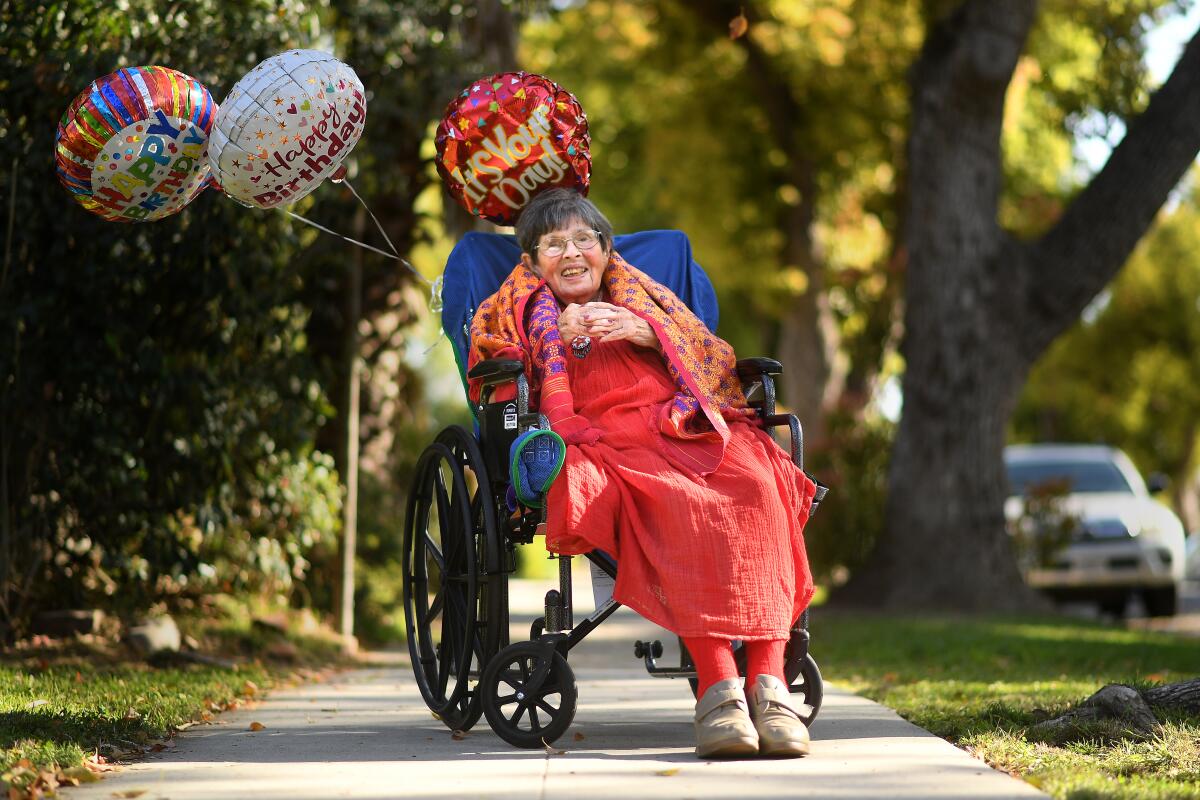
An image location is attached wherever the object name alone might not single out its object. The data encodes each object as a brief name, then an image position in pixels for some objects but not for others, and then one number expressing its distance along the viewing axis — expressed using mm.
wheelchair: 8375
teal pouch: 8359
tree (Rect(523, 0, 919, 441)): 32781
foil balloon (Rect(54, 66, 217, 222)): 9516
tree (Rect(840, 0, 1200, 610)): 20750
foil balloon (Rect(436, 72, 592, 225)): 10695
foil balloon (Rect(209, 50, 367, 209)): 9625
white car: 23937
